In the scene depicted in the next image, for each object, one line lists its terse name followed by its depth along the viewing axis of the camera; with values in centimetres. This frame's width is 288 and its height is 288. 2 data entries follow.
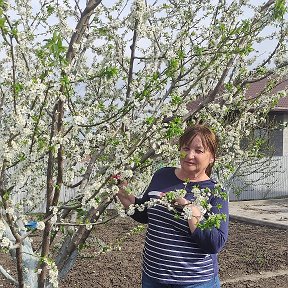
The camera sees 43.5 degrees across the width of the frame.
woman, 194
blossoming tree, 170
